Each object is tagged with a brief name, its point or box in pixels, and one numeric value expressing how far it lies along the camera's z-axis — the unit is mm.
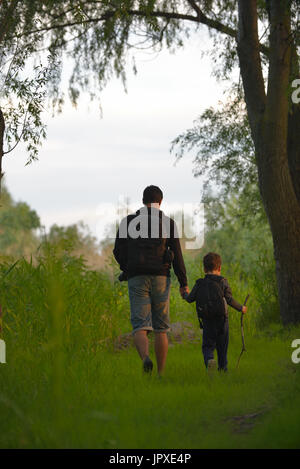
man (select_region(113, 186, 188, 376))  13945
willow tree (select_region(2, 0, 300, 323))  22203
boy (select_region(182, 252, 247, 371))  14461
